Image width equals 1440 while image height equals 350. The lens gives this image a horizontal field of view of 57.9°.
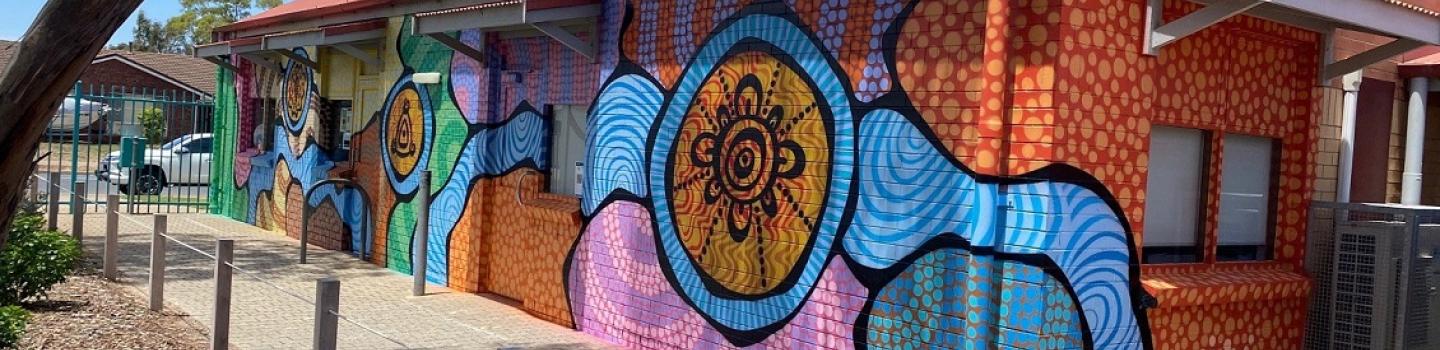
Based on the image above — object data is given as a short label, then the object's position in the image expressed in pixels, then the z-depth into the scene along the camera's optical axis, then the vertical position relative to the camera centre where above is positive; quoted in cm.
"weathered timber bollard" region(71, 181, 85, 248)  1216 -93
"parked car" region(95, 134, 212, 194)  2384 -81
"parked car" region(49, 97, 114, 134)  2977 +7
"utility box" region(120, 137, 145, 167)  1814 -41
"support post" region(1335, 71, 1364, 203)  786 +37
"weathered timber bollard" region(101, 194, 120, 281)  1057 -98
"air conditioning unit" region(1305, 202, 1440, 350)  732 -47
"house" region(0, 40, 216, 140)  4141 +151
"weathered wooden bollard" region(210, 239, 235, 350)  762 -109
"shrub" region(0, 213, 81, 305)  895 -103
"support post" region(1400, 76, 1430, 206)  825 +30
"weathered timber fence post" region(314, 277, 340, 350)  575 -79
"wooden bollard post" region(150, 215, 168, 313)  949 -106
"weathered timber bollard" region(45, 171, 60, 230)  1311 -84
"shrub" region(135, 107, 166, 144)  3538 -2
